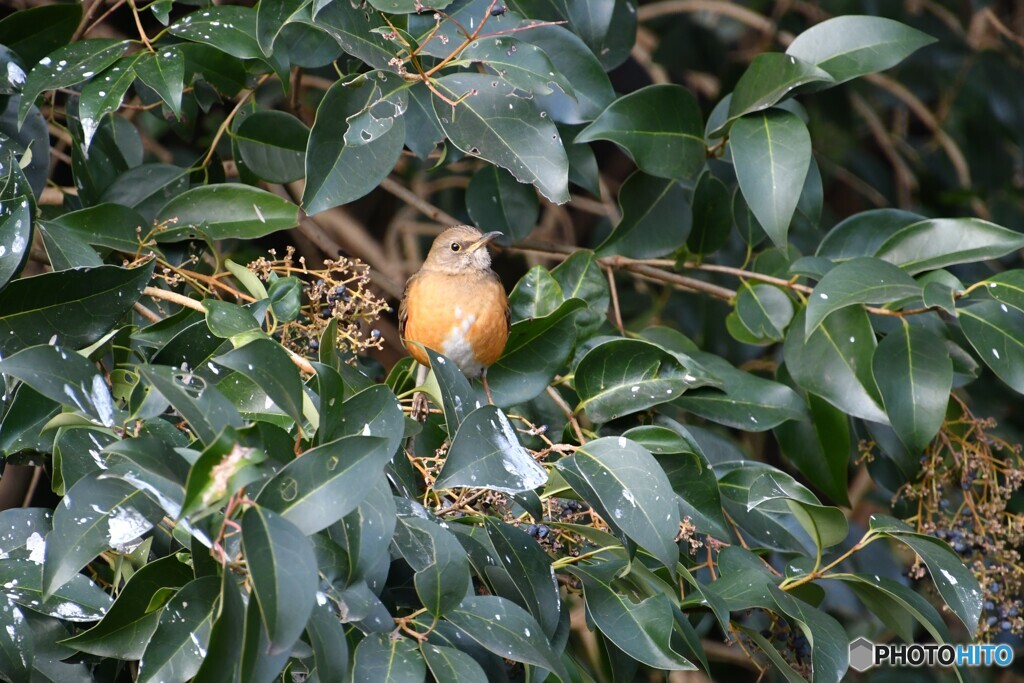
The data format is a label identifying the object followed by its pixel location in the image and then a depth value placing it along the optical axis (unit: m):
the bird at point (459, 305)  6.79
